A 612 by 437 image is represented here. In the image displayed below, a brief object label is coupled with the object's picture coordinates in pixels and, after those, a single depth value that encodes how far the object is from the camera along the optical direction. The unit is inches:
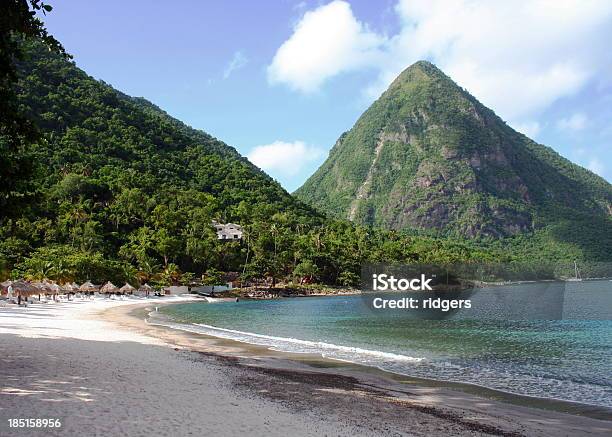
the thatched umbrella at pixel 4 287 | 2135.8
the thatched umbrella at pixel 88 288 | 2855.1
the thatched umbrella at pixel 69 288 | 2689.5
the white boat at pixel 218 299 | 3542.1
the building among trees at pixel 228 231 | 5157.5
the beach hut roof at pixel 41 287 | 2293.4
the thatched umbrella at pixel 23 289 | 2104.3
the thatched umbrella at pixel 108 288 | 2980.3
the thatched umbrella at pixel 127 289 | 3107.3
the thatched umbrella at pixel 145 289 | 3410.9
